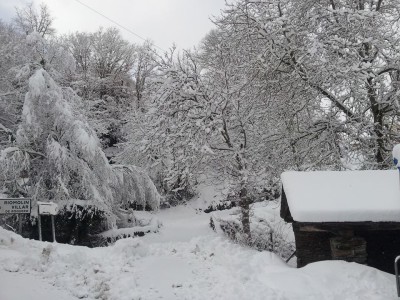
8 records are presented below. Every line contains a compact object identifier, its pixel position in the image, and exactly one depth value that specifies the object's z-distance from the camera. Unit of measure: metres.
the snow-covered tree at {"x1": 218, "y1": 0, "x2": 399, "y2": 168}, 10.52
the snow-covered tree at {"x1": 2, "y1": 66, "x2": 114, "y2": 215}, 16.95
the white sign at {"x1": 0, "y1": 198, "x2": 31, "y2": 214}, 9.59
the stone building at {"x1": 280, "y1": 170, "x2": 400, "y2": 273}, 7.50
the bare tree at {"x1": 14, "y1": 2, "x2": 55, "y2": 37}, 20.20
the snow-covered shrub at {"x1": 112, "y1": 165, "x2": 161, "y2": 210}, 19.56
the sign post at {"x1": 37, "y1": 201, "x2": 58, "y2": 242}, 10.43
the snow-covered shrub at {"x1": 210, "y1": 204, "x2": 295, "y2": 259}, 12.95
